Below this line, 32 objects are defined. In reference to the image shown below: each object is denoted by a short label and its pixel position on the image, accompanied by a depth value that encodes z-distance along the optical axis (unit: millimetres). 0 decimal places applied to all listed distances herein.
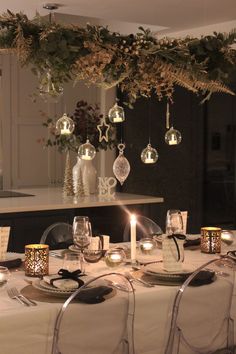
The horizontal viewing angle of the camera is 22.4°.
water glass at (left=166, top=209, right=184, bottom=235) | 3207
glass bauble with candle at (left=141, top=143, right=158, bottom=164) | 3585
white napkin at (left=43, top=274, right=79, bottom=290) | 2268
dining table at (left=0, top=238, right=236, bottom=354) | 1989
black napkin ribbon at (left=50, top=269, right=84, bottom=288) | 2298
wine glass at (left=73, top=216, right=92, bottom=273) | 2834
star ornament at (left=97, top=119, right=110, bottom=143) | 5055
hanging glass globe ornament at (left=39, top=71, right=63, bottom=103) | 3090
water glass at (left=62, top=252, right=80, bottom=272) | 2480
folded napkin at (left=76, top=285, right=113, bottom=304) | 1940
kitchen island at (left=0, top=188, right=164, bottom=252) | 4266
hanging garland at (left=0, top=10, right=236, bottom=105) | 2838
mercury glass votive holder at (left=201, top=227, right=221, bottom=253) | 3164
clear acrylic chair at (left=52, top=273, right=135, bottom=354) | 1928
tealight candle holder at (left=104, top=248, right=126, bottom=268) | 2748
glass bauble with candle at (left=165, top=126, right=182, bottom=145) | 3525
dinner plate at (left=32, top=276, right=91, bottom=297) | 2217
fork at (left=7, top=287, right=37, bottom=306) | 2148
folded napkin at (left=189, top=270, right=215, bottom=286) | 2281
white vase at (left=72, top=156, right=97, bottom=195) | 4949
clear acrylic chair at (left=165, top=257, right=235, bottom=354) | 2221
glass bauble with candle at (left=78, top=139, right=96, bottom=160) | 3459
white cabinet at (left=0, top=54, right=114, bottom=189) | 6477
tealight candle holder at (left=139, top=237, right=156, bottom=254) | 3113
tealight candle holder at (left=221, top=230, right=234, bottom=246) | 3382
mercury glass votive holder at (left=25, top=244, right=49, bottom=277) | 2613
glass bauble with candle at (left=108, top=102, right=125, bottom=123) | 3354
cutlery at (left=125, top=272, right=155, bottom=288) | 2412
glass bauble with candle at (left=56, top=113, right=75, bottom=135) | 3068
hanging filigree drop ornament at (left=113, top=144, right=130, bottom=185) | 4165
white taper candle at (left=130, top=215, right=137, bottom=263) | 2773
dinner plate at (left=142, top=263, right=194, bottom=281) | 2486
